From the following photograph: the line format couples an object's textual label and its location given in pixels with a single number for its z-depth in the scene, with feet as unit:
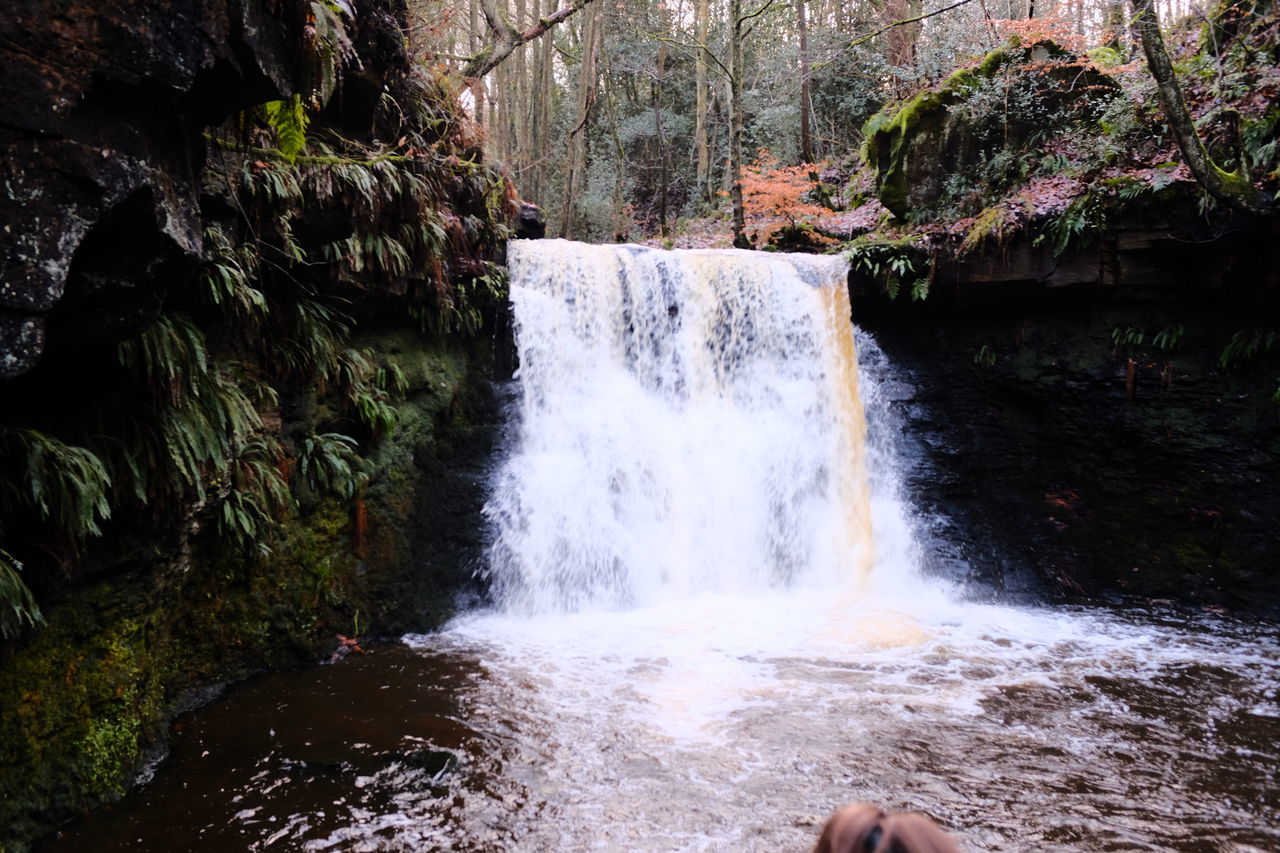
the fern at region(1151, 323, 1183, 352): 29.14
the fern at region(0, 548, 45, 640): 10.69
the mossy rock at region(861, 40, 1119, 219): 33.63
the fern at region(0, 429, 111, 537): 11.06
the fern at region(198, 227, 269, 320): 16.33
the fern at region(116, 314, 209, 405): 12.88
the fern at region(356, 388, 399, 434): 23.75
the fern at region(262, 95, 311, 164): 15.98
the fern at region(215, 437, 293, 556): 18.28
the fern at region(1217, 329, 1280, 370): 27.40
